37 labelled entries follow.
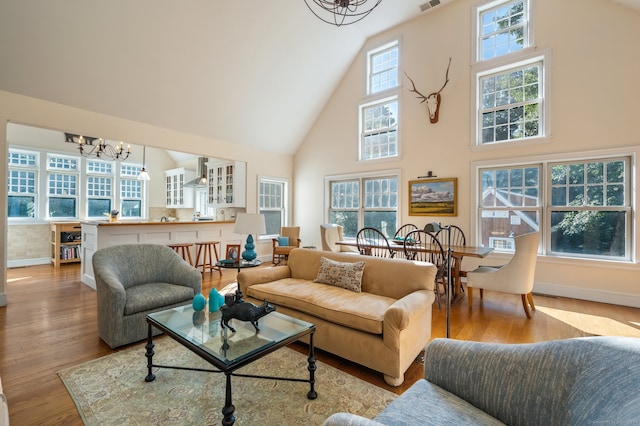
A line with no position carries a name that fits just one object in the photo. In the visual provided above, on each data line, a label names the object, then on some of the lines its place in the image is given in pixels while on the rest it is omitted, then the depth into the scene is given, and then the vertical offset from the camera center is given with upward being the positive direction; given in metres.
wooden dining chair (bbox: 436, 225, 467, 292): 4.73 -0.41
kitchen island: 4.43 -0.39
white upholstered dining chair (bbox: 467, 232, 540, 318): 3.23 -0.69
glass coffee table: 1.56 -0.81
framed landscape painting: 4.97 +0.30
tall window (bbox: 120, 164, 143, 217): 8.20 +0.62
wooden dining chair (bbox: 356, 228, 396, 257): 4.20 -0.52
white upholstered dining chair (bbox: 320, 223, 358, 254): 4.92 -0.42
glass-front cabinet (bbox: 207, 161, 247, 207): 6.35 +0.67
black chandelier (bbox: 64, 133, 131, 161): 6.33 +1.64
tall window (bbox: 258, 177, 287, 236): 6.98 +0.28
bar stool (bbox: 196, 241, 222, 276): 5.44 -0.83
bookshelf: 6.28 -0.69
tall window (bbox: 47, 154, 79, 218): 6.90 +0.65
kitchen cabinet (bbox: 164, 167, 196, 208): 8.63 +0.75
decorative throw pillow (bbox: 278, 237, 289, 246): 6.24 -0.62
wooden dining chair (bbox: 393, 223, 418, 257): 5.22 -0.31
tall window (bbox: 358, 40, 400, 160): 5.76 +2.27
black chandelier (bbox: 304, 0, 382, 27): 4.69 +3.53
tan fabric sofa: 2.02 -0.78
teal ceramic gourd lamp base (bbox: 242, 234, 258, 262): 3.29 -0.46
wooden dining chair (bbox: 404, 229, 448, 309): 3.74 -0.62
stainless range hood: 7.38 +0.93
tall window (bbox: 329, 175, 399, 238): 5.85 +0.22
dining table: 3.57 -0.52
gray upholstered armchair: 2.53 -0.76
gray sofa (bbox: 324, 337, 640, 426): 0.87 -0.64
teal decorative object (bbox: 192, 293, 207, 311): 2.27 -0.73
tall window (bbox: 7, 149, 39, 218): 6.39 +0.66
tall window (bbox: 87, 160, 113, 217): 7.58 +0.67
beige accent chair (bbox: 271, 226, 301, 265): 5.90 -0.68
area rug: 1.71 -1.23
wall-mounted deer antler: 5.09 +1.99
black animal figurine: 1.96 -0.70
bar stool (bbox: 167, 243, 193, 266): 5.18 -0.70
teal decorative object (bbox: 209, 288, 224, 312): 2.33 -0.74
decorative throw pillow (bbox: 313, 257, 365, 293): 2.84 -0.64
